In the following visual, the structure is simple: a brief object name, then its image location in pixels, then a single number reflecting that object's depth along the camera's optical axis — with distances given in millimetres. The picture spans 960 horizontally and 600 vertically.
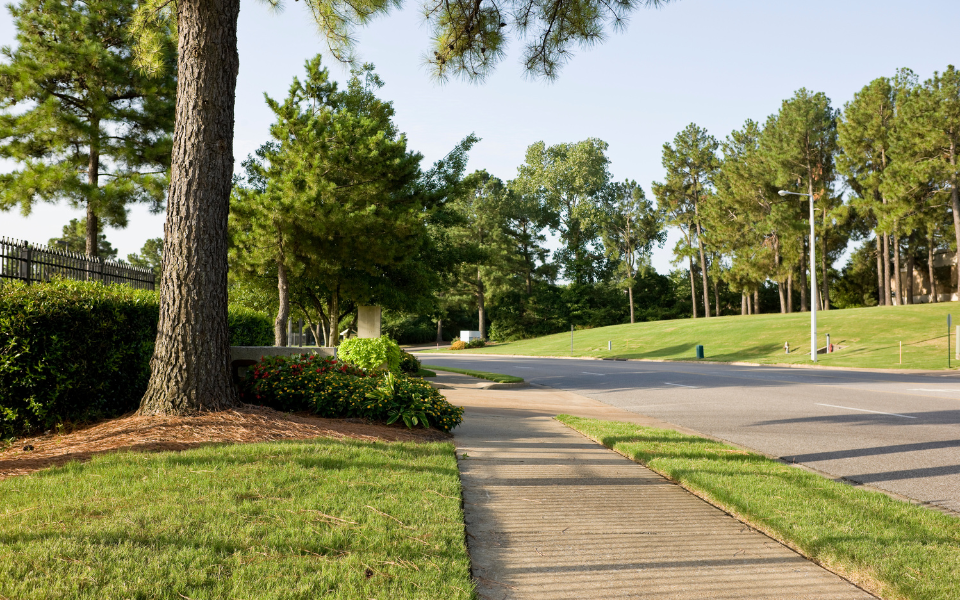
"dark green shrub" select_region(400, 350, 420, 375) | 18703
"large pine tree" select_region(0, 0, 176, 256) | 15539
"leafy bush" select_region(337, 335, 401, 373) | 12750
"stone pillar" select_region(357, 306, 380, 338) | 20484
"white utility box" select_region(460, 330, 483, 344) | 62844
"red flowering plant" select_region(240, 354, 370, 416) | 8656
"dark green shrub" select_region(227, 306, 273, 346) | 12039
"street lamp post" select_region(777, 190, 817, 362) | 29047
